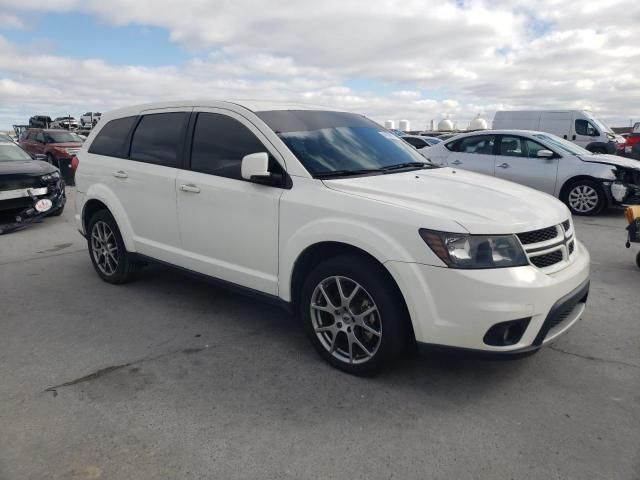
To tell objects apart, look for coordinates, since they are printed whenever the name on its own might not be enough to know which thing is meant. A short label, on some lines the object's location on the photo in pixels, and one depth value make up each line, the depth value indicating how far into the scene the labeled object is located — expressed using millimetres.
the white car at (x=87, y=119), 41125
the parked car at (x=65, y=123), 39219
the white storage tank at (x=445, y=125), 53719
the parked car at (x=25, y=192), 7934
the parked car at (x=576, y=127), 15797
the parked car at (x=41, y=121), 37312
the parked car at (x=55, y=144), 17625
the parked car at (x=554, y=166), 8906
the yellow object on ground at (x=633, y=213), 5469
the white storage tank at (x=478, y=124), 42191
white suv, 2811
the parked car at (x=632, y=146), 12773
